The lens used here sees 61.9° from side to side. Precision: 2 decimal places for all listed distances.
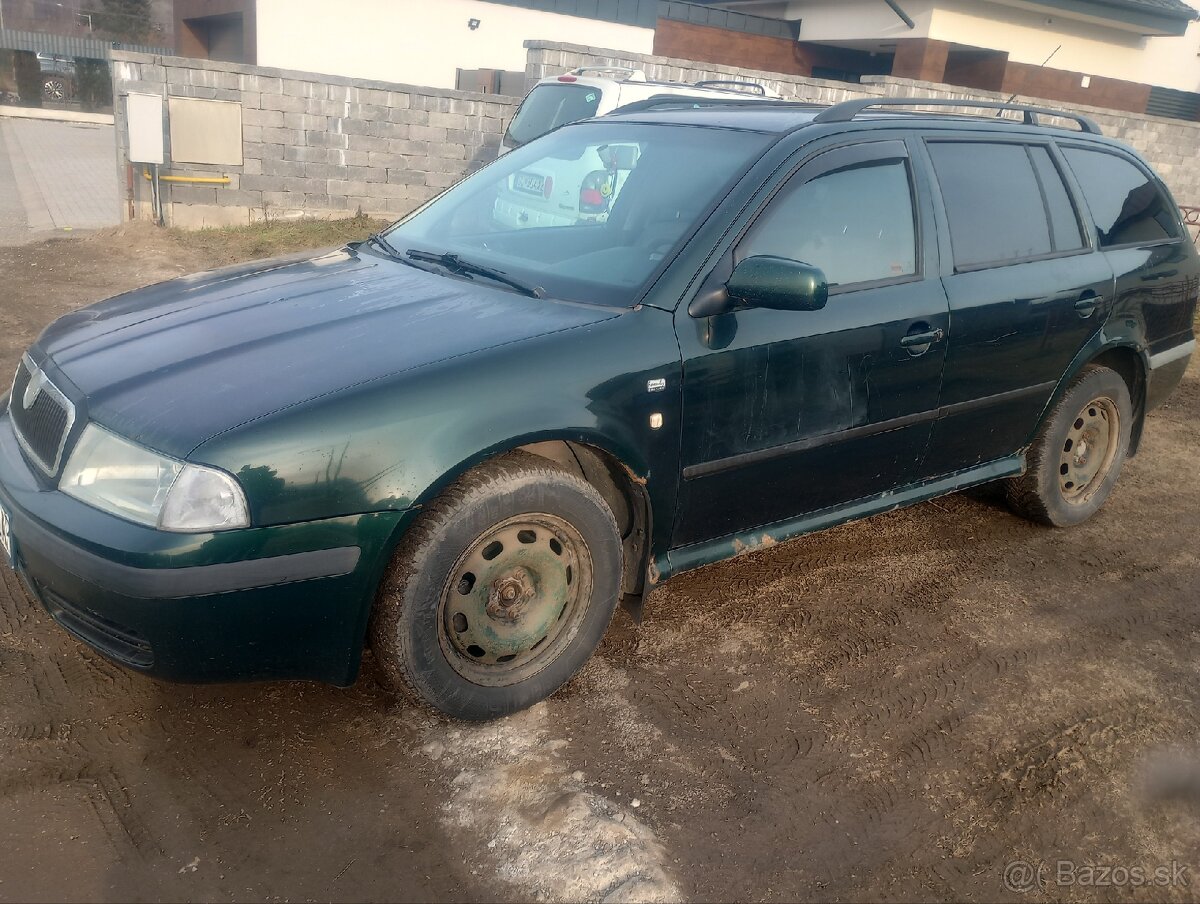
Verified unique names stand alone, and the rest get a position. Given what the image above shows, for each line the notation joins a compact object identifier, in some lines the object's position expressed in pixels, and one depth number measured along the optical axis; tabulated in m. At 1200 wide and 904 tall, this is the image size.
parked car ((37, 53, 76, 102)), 29.16
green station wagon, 2.49
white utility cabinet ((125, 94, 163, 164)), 9.96
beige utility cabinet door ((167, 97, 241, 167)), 10.50
